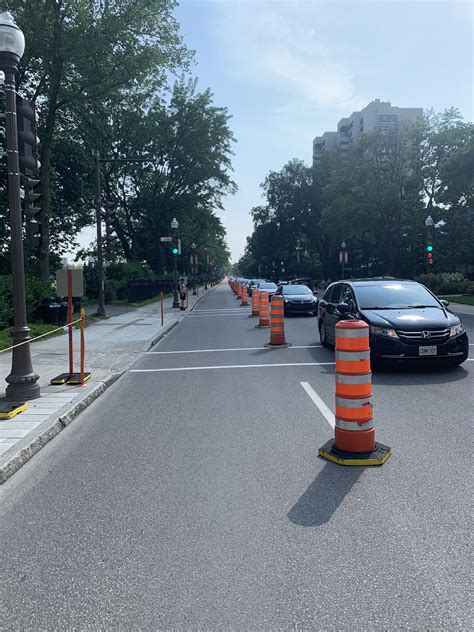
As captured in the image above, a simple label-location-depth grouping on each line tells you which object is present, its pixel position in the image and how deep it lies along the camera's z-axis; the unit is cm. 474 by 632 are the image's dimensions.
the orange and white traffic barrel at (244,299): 3241
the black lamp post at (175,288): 3036
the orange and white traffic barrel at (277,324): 1245
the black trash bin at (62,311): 1755
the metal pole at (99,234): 2148
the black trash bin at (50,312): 1727
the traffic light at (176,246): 2840
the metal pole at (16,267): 701
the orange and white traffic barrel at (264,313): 1788
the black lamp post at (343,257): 4412
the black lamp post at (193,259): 4450
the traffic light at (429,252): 3114
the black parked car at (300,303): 2178
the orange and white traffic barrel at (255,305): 2215
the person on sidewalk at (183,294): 2881
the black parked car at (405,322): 841
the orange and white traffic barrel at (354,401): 469
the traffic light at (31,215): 727
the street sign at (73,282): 815
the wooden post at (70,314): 812
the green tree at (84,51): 2212
